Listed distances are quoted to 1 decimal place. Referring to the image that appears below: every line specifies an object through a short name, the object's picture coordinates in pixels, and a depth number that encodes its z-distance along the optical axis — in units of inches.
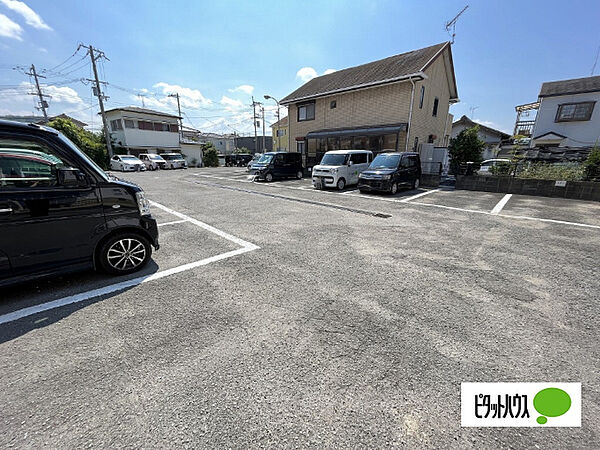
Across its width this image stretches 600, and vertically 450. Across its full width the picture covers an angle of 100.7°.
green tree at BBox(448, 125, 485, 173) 462.0
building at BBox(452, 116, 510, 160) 1167.8
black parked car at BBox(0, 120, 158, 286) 101.2
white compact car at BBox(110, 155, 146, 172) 884.0
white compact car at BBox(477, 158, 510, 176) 426.3
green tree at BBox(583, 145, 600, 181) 335.9
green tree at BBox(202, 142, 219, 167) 1295.5
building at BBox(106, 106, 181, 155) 1099.9
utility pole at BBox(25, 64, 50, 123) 1190.9
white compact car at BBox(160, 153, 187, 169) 1024.2
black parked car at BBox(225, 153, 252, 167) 1353.3
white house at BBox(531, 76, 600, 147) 714.8
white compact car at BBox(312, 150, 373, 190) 449.1
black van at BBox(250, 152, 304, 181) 586.5
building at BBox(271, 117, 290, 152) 1544.0
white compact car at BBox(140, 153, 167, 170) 956.6
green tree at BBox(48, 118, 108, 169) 938.1
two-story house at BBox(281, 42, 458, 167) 560.1
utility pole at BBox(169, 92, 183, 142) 1501.7
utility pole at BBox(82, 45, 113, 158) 930.7
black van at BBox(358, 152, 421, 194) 389.4
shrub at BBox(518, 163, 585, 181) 361.4
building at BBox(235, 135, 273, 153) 2102.6
